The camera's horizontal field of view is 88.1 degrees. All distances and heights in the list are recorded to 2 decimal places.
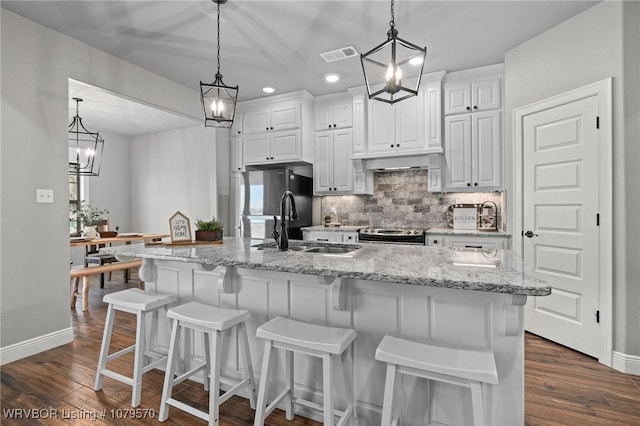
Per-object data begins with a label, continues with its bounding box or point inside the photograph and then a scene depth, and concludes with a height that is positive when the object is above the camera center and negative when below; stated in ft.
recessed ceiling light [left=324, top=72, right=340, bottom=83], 12.95 +5.31
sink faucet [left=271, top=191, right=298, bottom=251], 6.79 -0.25
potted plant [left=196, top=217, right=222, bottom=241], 8.25 -0.52
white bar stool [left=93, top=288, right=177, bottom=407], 6.50 -2.36
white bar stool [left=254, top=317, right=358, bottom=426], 4.67 -2.00
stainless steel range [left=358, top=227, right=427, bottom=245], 12.19 -0.98
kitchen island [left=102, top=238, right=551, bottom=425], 4.58 -1.56
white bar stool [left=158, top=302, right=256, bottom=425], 5.55 -2.40
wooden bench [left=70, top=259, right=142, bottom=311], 12.55 -2.42
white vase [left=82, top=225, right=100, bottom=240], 14.55 -0.92
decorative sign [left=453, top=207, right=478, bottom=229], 12.82 -0.34
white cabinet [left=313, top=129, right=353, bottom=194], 14.73 +2.17
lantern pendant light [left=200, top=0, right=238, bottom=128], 7.39 +2.42
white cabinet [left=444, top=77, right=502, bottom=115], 12.10 +4.28
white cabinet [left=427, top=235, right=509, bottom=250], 11.25 -1.12
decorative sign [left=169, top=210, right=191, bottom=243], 7.81 -0.42
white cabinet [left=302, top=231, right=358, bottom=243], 13.46 -1.09
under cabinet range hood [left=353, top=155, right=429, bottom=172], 13.47 +1.98
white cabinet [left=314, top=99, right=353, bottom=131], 14.69 +4.32
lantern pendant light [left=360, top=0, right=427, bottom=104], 5.36 +5.09
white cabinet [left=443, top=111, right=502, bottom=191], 12.10 +2.17
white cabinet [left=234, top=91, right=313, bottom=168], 14.92 +3.79
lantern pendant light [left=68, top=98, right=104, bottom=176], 15.06 +3.57
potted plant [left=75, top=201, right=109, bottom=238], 14.57 -0.48
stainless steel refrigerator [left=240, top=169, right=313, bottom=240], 14.29 +0.50
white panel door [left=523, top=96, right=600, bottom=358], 8.76 -0.29
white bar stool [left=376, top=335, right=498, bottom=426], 3.87 -1.90
